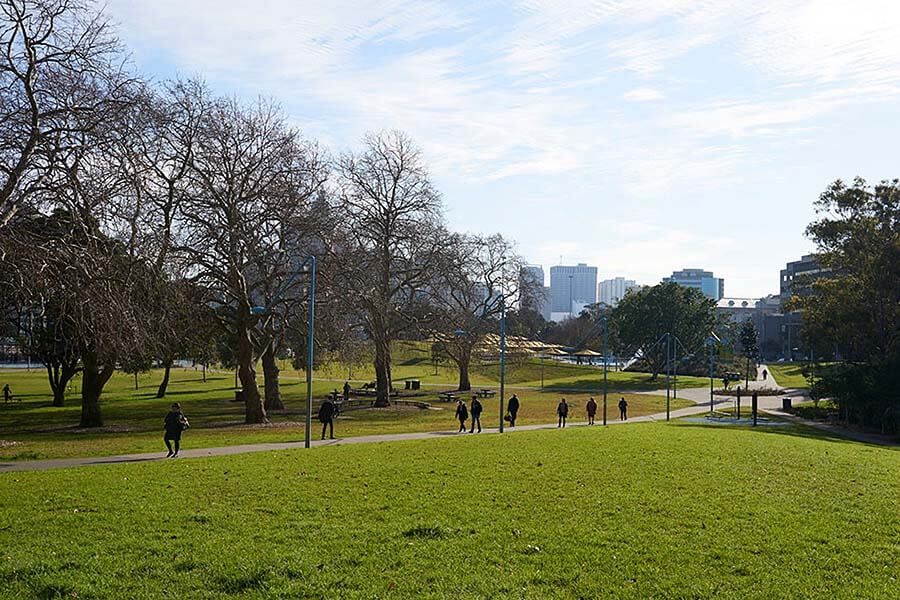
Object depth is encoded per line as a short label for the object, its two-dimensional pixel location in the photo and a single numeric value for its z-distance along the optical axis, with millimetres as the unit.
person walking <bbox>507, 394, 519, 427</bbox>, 39469
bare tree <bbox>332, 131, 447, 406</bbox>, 50844
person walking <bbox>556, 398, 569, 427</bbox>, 39781
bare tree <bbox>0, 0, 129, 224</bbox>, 19375
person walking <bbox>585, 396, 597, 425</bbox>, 44312
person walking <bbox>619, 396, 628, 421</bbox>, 47312
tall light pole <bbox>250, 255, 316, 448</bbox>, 26439
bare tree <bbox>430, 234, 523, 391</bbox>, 56125
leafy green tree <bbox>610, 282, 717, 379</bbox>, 100938
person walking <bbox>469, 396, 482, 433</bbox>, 35062
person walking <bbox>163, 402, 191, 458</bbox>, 23320
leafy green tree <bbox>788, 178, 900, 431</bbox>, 50562
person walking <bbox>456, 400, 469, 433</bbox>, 35344
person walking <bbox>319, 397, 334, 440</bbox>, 30747
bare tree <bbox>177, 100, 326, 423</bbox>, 34062
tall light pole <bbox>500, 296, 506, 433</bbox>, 36100
